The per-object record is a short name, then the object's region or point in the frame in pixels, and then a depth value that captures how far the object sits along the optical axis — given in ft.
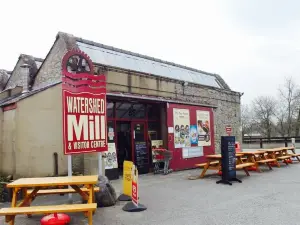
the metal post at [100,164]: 25.30
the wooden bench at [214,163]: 36.15
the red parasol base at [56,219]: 15.71
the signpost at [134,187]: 19.13
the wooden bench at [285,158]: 42.00
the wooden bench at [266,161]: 37.41
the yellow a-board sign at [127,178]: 21.71
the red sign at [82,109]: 22.63
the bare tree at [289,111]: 118.93
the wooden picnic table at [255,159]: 36.14
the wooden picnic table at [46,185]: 14.69
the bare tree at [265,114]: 132.57
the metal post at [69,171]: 22.31
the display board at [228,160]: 28.86
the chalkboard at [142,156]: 37.47
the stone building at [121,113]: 27.58
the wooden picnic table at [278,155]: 41.93
